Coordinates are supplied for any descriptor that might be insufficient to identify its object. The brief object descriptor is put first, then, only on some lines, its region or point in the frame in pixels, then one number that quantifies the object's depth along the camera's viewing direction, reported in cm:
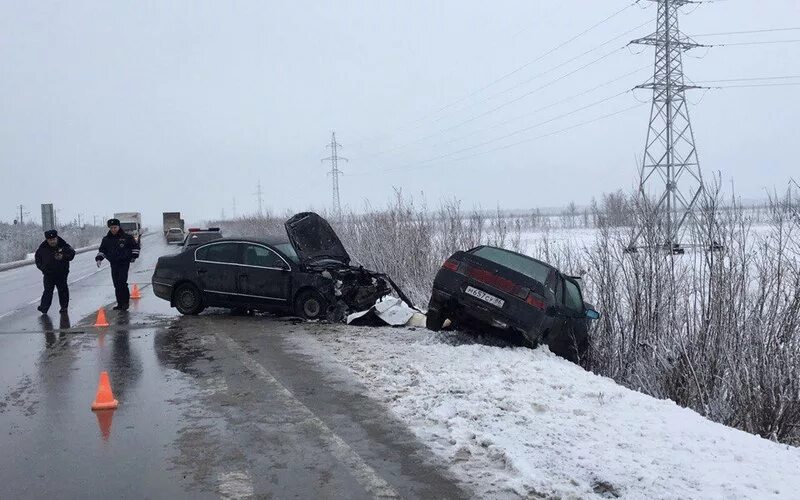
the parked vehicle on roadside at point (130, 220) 5509
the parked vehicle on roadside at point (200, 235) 2532
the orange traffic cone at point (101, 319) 1255
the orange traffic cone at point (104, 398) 682
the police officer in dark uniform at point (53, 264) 1411
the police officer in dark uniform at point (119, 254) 1465
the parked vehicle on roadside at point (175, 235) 5728
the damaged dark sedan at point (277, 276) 1306
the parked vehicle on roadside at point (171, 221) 6694
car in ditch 926
